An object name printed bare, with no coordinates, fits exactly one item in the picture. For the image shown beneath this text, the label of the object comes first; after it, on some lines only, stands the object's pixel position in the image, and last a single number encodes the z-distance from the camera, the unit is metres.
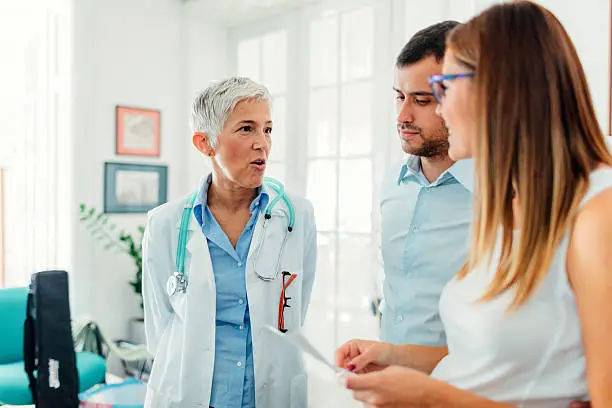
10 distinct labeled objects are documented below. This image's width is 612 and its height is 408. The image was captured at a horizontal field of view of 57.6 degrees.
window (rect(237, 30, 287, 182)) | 3.90
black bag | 2.26
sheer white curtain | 3.85
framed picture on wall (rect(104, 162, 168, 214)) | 3.89
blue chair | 3.01
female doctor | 1.67
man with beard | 1.45
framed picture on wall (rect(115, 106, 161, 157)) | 3.91
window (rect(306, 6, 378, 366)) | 3.29
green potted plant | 3.76
